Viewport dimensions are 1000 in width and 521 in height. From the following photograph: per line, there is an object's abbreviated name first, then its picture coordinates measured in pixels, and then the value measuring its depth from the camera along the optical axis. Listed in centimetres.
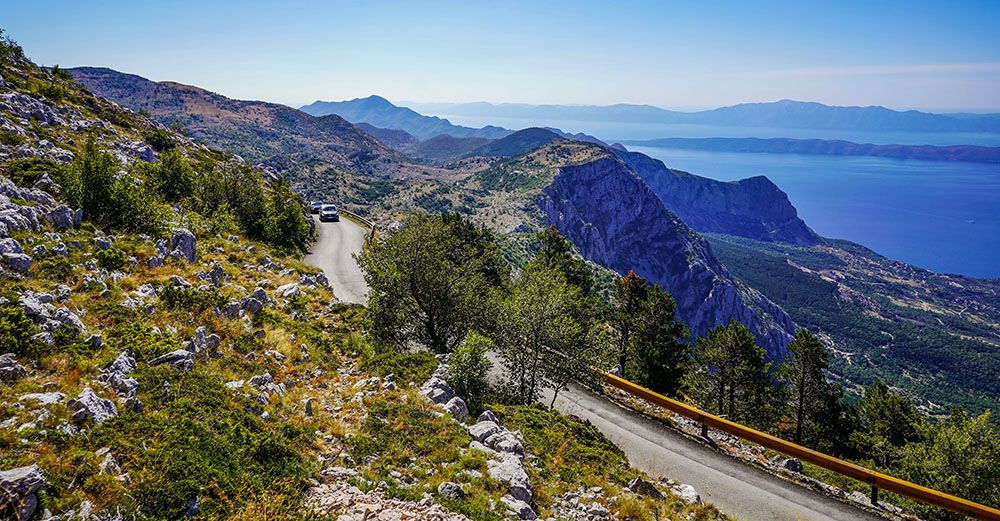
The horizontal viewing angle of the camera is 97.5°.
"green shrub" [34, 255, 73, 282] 1349
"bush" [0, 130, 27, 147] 2347
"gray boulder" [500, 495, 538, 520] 1042
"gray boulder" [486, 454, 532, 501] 1123
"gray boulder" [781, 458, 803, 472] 1772
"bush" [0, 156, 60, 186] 1902
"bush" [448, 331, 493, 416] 1666
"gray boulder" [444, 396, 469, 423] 1452
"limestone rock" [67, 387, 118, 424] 847
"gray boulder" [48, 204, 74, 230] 1695
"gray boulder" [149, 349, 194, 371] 1177
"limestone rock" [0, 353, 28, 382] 895
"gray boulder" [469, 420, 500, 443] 1367
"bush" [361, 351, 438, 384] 1686
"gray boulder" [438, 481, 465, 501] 1028
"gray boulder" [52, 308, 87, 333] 1124
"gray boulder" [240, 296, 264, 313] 1880
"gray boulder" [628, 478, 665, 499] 1341
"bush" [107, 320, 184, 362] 1165
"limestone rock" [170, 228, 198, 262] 2091
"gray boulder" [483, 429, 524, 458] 1317
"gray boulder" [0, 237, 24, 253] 1303
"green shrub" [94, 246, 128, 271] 1580
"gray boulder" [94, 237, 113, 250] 1679
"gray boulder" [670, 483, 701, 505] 1400
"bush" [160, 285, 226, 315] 1552
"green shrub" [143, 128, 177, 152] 4628
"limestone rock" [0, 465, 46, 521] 623
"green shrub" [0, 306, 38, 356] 970
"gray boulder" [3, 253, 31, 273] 1280
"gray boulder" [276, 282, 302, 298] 2403
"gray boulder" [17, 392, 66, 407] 843
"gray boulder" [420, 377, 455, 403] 1527
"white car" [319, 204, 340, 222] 6444
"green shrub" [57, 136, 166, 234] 1928
